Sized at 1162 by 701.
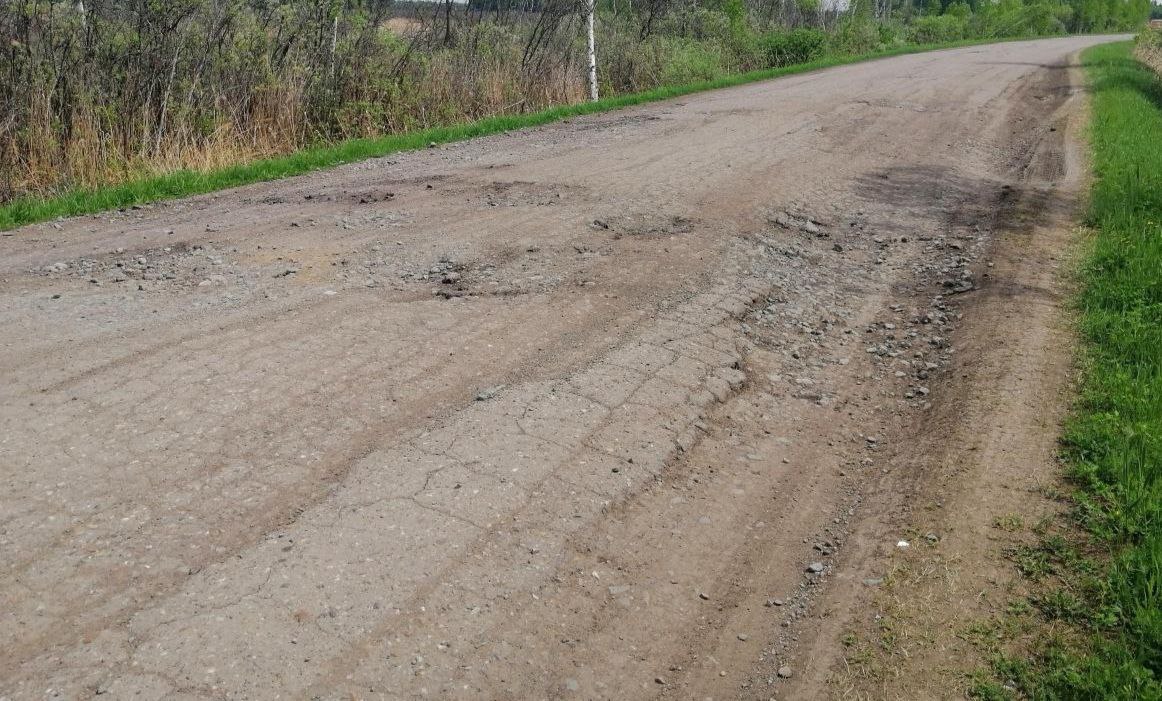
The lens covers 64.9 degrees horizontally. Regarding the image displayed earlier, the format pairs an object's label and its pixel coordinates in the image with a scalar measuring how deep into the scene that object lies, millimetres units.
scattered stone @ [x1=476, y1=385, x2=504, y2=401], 4570
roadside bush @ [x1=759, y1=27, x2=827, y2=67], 26172
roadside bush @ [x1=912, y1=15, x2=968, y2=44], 44875
